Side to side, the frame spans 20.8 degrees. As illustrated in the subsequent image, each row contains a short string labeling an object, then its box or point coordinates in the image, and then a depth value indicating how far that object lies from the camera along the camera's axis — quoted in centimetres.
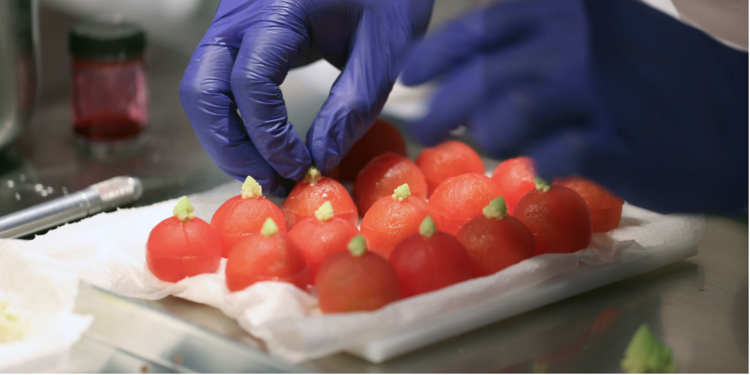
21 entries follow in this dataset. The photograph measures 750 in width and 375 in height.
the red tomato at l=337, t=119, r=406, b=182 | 115
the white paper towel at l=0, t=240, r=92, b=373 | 97
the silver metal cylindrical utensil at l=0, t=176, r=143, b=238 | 108
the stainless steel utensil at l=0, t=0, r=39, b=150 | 117
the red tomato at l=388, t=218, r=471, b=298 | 100
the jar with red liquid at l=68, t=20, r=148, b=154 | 121
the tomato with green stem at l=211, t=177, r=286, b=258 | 105
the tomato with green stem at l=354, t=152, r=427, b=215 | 110
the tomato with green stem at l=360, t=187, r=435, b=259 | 104
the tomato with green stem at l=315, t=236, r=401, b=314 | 97
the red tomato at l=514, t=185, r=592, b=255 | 104
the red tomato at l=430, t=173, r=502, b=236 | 108
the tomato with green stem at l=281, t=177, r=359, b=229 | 107
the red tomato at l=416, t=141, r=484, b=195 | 114
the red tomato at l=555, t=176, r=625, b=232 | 108
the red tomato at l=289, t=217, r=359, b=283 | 102
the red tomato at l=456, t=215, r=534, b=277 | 102
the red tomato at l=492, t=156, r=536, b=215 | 111
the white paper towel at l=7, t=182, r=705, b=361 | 96
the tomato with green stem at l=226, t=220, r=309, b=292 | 100
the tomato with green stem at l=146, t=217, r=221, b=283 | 101
